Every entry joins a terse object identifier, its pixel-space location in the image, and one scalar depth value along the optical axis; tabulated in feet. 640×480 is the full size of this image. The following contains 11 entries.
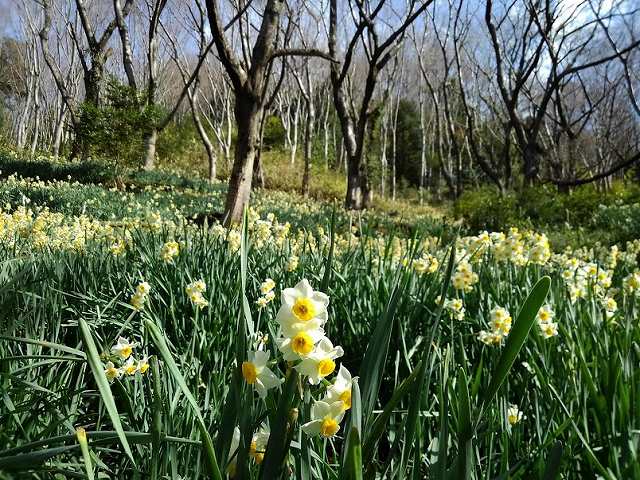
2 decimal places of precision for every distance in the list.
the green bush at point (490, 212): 32.54
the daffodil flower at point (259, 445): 2.28
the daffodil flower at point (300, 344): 1.96
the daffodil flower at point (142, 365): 3.42
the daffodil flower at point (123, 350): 3.27
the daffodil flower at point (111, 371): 3.23
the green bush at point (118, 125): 40.50
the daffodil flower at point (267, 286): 5.02
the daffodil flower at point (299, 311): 2.02
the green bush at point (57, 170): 40.37
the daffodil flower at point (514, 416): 3.66
